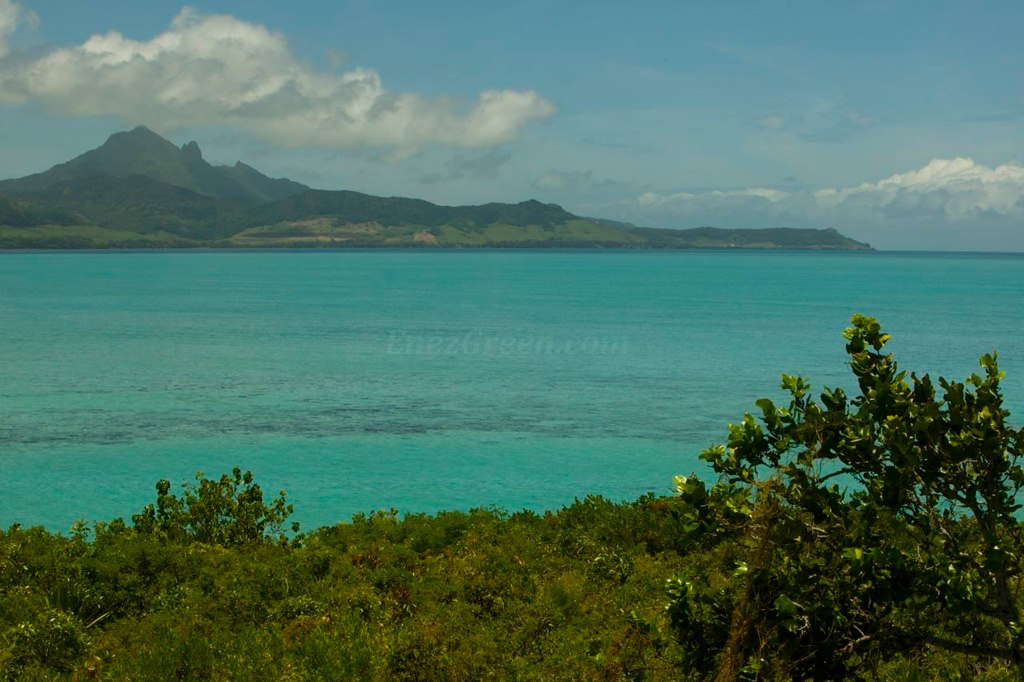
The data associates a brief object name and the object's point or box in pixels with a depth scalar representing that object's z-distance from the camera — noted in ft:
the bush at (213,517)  79.10
